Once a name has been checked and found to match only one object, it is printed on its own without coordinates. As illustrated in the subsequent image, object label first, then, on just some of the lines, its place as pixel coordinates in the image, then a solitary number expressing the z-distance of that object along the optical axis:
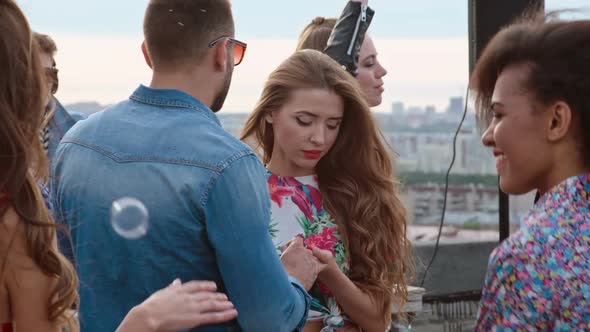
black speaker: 4.95
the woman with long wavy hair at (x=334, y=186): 3.10
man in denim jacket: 2.21
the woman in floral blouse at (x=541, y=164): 1.72
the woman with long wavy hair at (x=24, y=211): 1.77
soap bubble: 2.16
